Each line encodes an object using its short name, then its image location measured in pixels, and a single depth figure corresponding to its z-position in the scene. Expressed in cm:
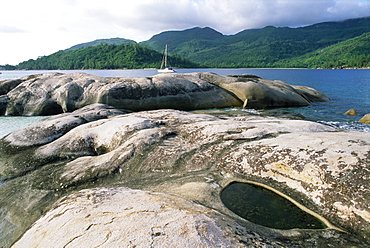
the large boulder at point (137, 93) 1612
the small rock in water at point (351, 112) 1662
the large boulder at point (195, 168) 359
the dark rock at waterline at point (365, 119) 1412
